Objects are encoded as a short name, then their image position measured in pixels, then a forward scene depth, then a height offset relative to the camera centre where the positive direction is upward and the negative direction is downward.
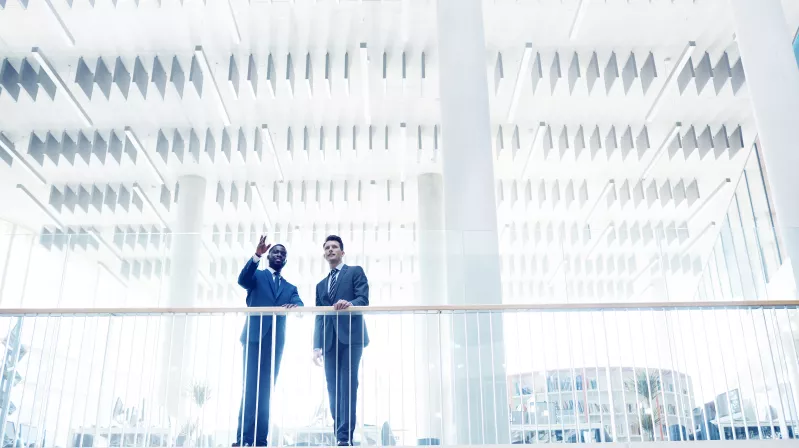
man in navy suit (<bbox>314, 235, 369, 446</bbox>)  4.46 +0.83
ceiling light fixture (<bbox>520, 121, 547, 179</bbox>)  11.34 +4.97
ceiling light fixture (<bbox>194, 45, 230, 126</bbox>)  9.14 +4.94
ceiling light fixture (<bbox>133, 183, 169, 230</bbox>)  13.16 +4.83
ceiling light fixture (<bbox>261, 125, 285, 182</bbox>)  11.19 +4.91
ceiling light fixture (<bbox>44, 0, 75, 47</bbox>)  8.49 +4.97
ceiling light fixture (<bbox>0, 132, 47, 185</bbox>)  11.45 +4.90
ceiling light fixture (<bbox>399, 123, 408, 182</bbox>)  11.27 +4.97
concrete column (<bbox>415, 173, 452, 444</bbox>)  4.98 +0.81
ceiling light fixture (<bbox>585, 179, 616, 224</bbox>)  13.35 +4.86
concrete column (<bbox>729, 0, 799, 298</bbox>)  6.86 +3.51
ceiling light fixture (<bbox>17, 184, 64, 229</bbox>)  13.29 +4.82
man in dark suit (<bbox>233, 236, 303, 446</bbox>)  4.49 +0.83
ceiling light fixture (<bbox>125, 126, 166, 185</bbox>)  11.23 +4.93
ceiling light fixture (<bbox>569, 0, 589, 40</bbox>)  8.45 +5.01
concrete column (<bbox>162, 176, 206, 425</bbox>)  4.94 +0.98
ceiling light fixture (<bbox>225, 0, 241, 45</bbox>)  8.74 +5.02
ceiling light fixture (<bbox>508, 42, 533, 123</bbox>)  9.27 +4.91
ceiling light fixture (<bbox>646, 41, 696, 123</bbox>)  9.26 +4.94
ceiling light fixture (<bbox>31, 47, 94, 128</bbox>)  8.98 +4.92
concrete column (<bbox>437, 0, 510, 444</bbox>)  4.89 +1.89
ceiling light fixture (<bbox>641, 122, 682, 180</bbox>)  11.40 +4.92
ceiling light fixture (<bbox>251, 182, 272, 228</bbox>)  13.17 +4.84
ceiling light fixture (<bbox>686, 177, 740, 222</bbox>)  13.29 +4.83
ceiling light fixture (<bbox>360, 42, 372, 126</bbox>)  9.19 +4.91
